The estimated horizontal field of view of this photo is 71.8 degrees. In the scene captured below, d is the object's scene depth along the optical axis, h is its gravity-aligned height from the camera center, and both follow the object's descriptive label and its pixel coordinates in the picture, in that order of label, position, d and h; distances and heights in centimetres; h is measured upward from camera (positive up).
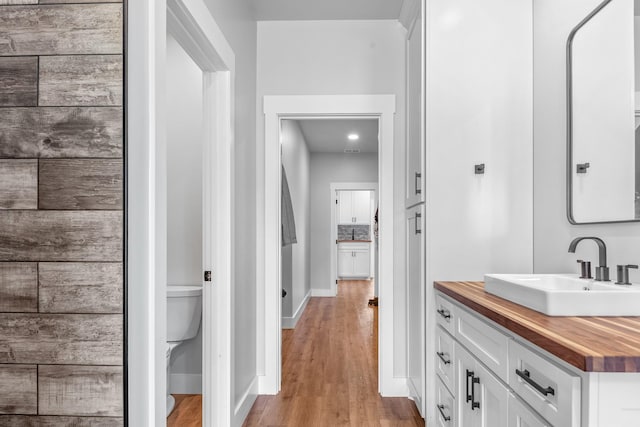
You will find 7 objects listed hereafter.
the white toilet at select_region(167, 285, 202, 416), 279 -61
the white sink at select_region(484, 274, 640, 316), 127 -24
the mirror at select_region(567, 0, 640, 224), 153 +39
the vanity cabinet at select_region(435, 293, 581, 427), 103 -48
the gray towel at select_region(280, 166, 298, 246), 413 +0
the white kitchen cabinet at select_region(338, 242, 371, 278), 945 -90
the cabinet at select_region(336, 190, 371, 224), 1029 +28
